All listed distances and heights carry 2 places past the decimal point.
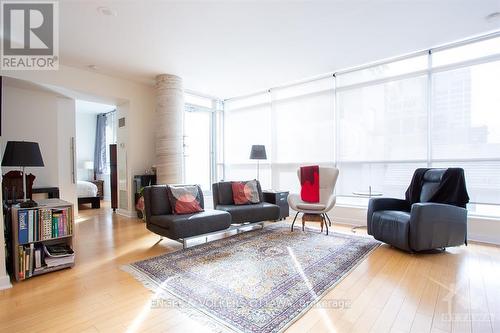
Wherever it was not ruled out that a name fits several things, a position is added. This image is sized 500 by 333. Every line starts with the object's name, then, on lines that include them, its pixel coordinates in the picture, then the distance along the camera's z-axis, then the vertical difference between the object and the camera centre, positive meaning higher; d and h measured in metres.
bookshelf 2.34 -0.68
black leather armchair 2.86 -0.75
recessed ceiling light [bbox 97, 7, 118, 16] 2.74 +1.74
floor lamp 5.19 +0.24
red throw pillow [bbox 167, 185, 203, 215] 3.39 -0.48
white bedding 6.31 -0.62
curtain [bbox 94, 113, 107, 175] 8.21 +0.62
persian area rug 1.81 -1.07
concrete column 4.78 +0.71
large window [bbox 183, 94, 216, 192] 6.22 +0.64
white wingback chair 3.93 -0.57
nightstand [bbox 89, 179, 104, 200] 7.67 -0.61
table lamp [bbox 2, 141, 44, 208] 2.44 +0.11
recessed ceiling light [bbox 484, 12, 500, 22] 2.91 +1.75
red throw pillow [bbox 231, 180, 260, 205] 4.21 -0.49
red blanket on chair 4.29 -0.35
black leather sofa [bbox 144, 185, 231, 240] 3.03 -0.70
